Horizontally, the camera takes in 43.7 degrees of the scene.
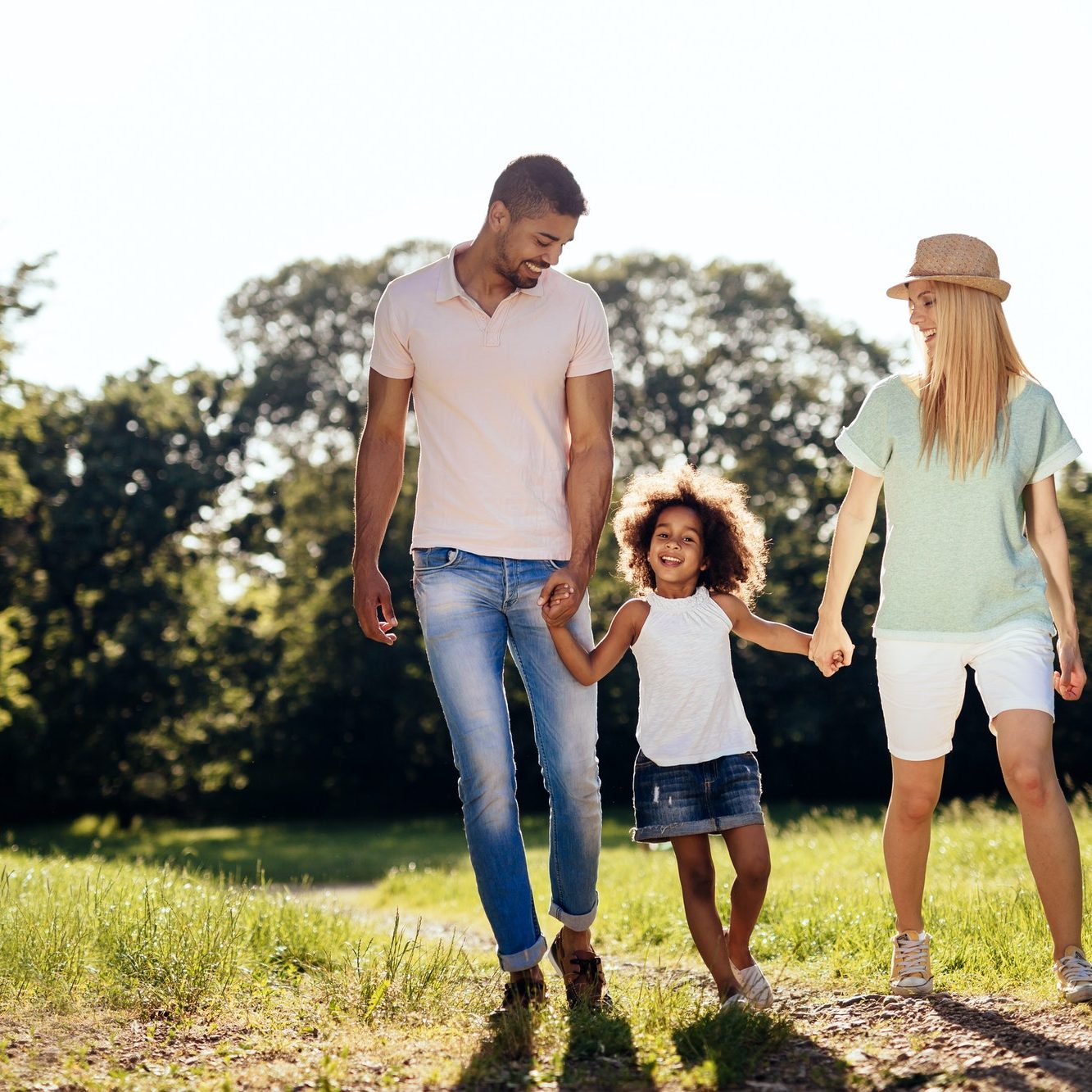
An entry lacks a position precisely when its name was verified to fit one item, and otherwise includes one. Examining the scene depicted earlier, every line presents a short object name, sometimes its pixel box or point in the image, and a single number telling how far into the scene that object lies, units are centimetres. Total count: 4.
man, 437
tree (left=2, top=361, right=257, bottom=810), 2820
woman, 418
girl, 435
